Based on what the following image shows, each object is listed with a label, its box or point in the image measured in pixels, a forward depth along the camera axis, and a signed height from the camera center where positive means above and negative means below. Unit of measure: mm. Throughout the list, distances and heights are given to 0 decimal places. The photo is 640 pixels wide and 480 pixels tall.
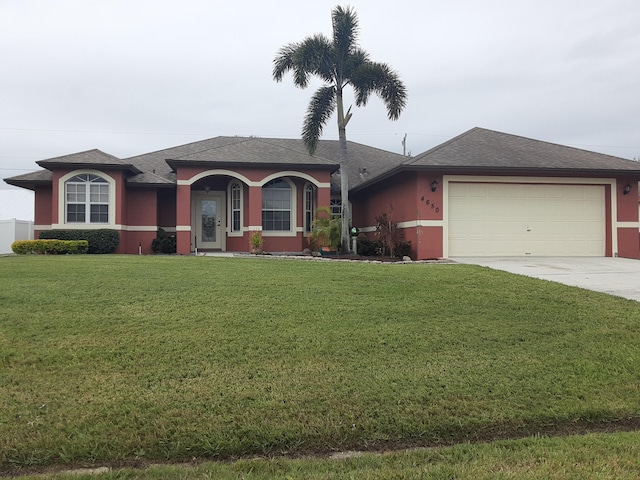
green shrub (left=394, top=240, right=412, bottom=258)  15547 -403
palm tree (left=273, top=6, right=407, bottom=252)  16500 +5721
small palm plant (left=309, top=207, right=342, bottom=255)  16438 +104
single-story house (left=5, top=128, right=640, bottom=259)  15242 +1497
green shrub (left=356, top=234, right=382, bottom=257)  17297 -369
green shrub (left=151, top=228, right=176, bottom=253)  18281 -283
